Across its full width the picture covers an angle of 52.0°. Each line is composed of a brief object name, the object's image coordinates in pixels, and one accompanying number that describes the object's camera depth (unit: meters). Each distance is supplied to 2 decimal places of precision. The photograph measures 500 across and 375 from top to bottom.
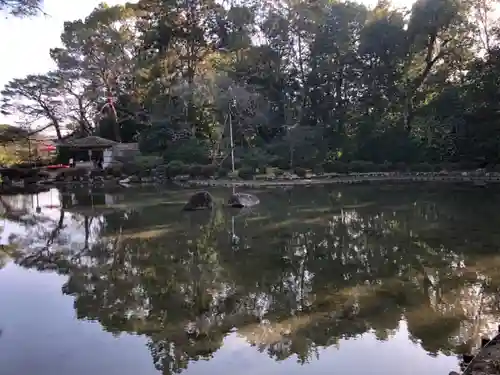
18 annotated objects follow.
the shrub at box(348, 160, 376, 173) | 23.52
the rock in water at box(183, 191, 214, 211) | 13.75
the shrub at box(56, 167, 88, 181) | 27.07
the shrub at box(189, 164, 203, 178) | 24.14
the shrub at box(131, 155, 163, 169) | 25.56
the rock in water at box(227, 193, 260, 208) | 14.10
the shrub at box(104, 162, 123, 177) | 26.38
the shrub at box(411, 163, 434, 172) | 22.27
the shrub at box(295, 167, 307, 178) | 23.06
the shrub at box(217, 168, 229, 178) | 23.59
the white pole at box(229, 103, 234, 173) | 24.30
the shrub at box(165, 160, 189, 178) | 24.64
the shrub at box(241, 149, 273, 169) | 24.22
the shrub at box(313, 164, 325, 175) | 23.80
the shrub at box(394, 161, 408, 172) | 23.02
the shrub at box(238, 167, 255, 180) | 22.80
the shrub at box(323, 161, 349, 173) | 23.59
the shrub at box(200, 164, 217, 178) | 23.89
